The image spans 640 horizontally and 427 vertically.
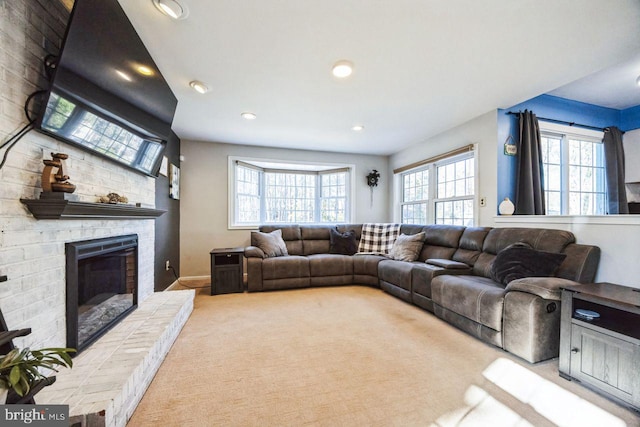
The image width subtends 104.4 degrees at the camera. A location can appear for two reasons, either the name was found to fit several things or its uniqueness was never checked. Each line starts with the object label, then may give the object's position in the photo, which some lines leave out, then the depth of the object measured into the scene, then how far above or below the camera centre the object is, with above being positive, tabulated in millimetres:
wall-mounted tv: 1231 +785
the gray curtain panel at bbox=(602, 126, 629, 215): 3236 +598
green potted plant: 740 -474
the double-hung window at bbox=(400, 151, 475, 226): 3594 +399
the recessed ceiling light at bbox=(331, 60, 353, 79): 2115 +1289
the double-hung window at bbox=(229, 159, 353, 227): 4684 +456
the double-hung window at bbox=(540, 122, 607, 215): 3209 +604
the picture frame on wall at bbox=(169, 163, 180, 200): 3610 +507
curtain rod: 3026 +1199
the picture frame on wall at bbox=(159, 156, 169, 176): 3233 +638
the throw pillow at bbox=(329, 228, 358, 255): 4316 -487
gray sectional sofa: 1789 -666
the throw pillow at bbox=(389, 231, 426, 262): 3578 -473
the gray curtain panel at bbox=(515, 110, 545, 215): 2934 +551
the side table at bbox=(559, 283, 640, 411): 1354 -738
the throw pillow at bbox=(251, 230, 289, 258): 3830 -448
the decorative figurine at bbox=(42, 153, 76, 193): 1260 +197
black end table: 3498 -801
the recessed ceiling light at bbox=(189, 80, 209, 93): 2437 +1294
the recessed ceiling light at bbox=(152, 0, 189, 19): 1495 +1282
